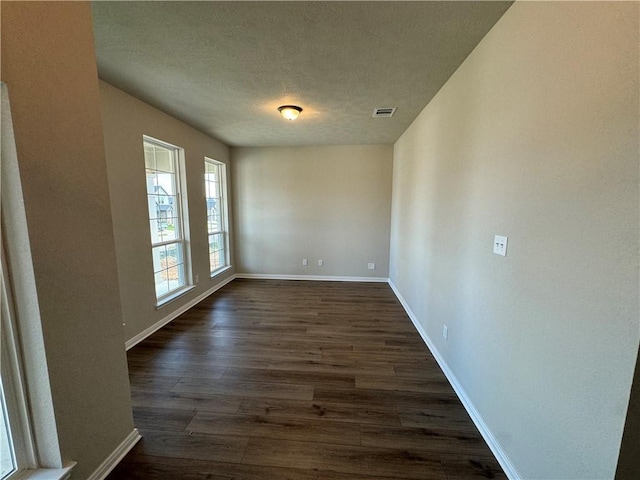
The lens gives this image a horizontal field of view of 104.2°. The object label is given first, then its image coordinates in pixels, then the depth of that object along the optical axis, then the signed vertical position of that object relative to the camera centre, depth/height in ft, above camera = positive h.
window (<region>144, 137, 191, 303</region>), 9.90 -0.40
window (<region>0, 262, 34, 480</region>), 3.17 -2.69
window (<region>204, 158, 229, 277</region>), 14.46 -0.32
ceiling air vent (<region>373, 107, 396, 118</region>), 9.46 +3.77
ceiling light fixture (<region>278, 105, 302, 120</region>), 9.10 +3.60
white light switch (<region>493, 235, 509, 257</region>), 4.62 -0.68
